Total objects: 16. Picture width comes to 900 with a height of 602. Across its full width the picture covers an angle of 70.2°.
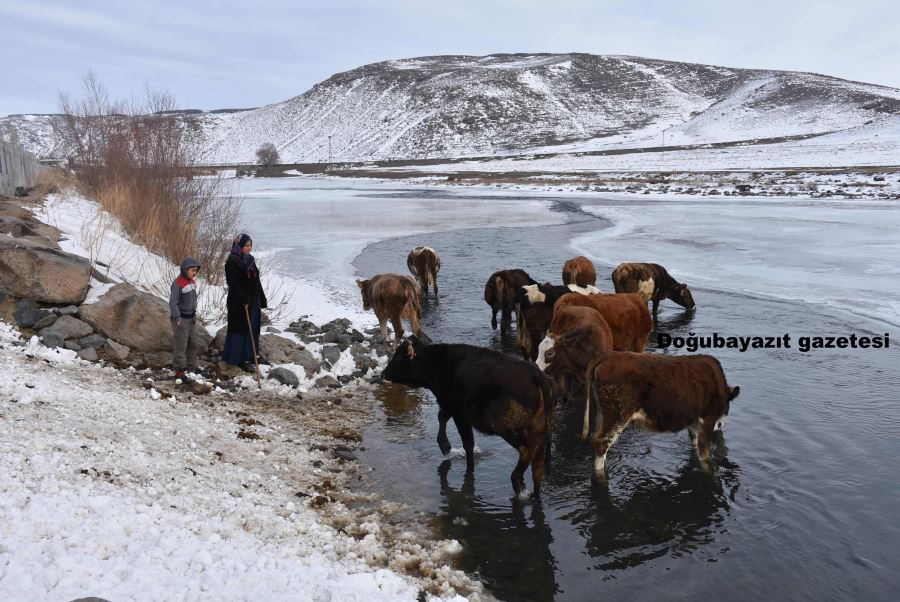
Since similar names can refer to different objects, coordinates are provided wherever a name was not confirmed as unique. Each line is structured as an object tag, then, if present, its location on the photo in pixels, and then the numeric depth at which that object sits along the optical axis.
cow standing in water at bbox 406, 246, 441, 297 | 14.94
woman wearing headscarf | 8.35
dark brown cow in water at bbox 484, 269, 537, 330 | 11.22
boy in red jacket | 7.79
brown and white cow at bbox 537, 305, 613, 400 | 7.48
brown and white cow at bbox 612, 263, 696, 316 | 13.02
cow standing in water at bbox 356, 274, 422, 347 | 10.16
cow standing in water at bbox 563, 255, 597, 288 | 13.00
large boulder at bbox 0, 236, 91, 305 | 8.26
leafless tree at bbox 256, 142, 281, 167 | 136.75
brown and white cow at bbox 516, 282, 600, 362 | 9.27
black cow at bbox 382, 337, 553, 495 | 5.61
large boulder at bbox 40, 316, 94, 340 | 7.97
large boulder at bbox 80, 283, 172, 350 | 8.33
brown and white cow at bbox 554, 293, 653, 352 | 8.67
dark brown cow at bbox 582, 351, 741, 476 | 6.05
